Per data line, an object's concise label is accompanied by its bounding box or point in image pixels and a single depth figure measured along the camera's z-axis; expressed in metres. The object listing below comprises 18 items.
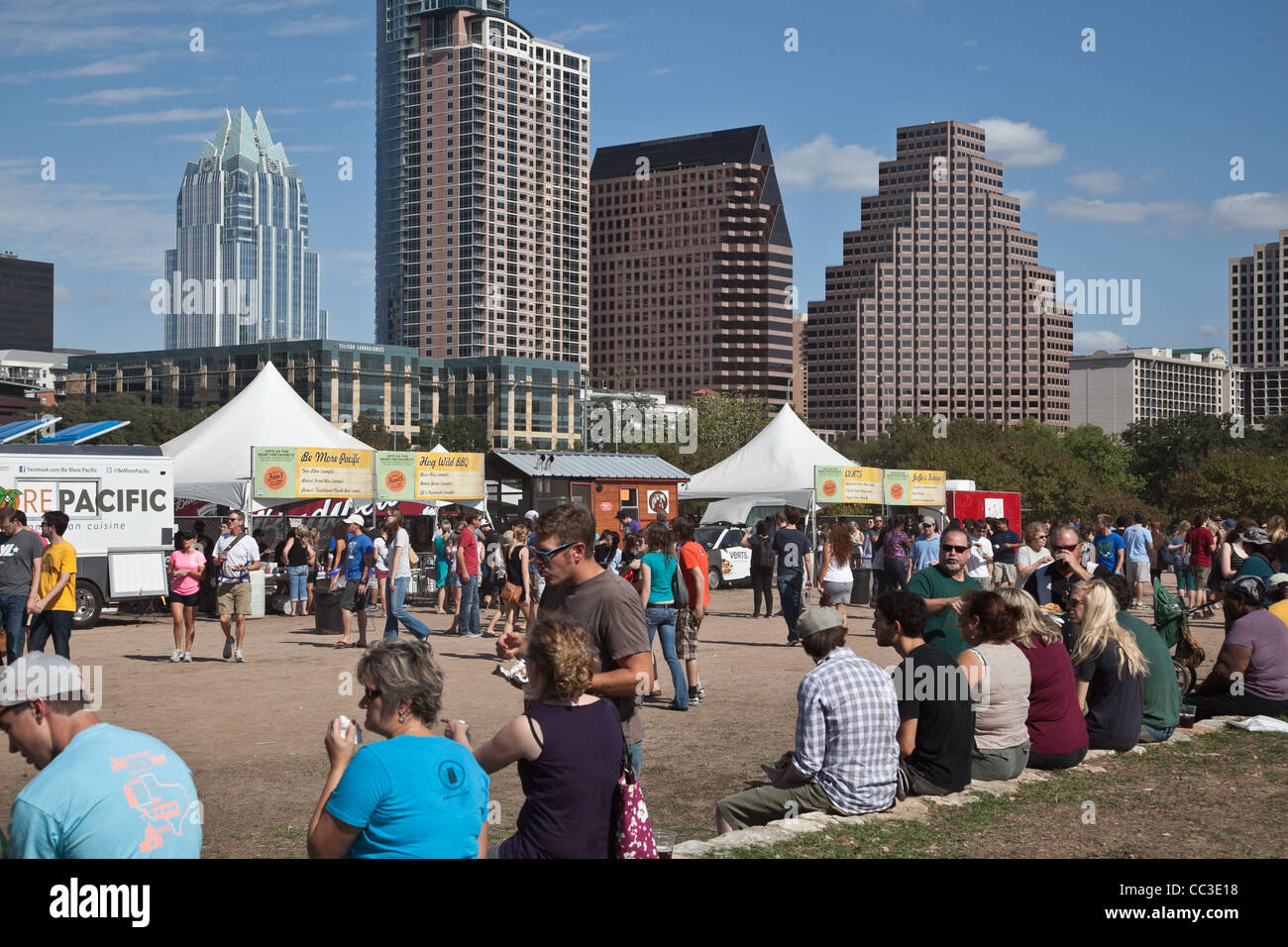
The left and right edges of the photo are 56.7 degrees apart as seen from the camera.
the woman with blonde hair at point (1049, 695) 7.44
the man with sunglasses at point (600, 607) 5.63
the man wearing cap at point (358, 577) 17.20
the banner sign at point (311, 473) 22.86
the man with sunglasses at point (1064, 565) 11.06
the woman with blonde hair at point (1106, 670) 8.12
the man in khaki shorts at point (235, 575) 15.36
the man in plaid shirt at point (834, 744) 6.24
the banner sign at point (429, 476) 24.53
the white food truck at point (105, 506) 19.20
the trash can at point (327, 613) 19.48
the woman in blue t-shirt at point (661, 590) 12.02
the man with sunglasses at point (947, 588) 8.43
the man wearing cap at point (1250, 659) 9.68
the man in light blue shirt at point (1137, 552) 22.38
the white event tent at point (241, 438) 23.73
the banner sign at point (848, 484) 32.59
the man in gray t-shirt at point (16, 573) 11.73
